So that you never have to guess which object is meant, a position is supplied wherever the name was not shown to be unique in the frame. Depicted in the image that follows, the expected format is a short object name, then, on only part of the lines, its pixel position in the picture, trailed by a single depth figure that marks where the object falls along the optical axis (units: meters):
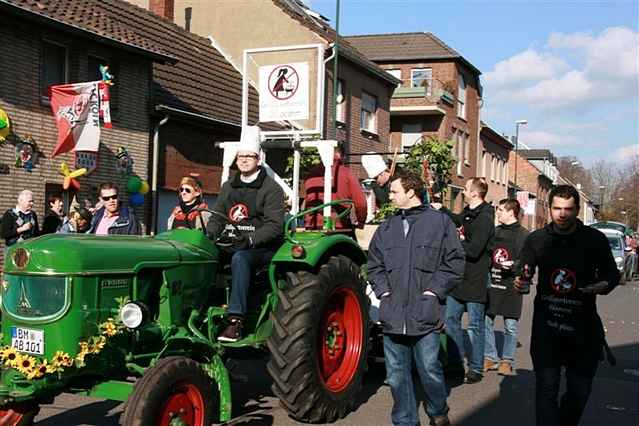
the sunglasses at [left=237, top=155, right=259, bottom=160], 5.86
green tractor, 4.33
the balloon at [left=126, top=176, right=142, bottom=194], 14.61
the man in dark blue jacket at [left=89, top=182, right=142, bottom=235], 6.92
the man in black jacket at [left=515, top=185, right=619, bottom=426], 4.84
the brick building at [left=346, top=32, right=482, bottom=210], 33.25
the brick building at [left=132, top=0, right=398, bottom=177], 22.53
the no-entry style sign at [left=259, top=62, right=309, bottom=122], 9.09
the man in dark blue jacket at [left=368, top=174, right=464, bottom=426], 4.90
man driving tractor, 5.46
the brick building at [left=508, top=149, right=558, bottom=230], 60.66
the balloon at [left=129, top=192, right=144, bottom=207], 14.81
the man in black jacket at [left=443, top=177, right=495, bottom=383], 7.39
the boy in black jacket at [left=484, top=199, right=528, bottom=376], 7.60
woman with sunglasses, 6.37
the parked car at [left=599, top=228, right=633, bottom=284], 22.61
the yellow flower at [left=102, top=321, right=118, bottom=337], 4.39
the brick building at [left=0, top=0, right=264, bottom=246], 12.56
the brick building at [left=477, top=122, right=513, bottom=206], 41.44
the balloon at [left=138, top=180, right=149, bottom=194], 14.84
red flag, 12.80
